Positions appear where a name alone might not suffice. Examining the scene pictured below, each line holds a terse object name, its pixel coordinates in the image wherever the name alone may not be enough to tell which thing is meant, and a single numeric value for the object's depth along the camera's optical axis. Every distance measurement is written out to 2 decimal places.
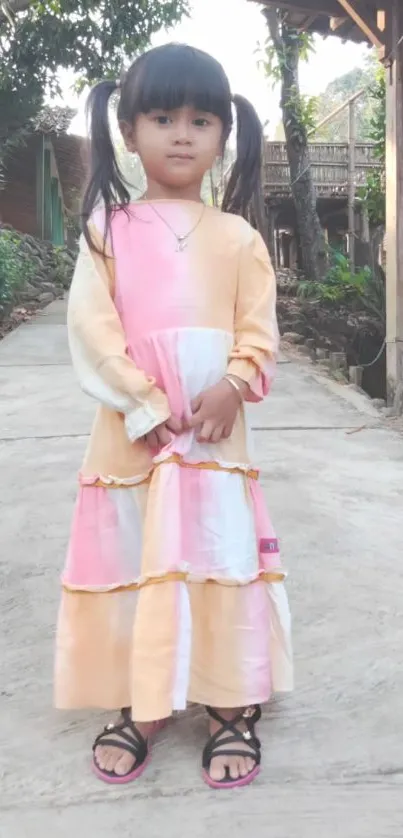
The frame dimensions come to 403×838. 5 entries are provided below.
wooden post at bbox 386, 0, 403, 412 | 4.80
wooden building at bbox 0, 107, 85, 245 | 15.30
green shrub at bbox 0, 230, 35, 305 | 8.85
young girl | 1.44
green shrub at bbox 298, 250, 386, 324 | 9.44
